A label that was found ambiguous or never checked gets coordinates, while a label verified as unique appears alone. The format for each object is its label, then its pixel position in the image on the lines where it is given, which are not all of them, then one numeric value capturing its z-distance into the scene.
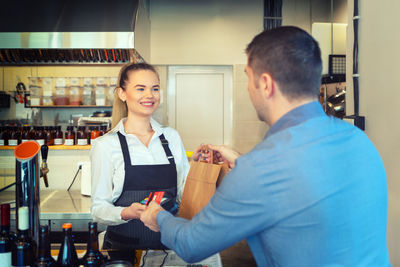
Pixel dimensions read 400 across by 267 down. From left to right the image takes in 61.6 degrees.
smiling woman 1.72
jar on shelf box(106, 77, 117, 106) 5.82
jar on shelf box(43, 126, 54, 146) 3.81
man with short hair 0.82
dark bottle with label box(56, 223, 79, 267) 1.15
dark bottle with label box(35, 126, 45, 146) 3.78
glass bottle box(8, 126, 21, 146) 3.79
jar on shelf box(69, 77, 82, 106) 5.87
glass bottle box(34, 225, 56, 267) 1.07
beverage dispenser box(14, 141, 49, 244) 1.19
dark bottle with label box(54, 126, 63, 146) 3.71
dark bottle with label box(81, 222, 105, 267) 1.14
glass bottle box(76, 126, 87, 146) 3.73
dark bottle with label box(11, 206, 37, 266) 1.09
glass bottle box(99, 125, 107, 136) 3.97
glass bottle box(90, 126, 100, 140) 3.87
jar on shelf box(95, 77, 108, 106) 5.70
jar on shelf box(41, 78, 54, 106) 5.80
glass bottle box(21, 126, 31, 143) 3.90
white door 5.79
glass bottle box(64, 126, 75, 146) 3.66
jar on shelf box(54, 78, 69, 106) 5.82
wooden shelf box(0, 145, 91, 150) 3.50
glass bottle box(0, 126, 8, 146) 3.83
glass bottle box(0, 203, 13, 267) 1.11
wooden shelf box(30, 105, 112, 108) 5.79
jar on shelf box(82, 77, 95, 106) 5.81
